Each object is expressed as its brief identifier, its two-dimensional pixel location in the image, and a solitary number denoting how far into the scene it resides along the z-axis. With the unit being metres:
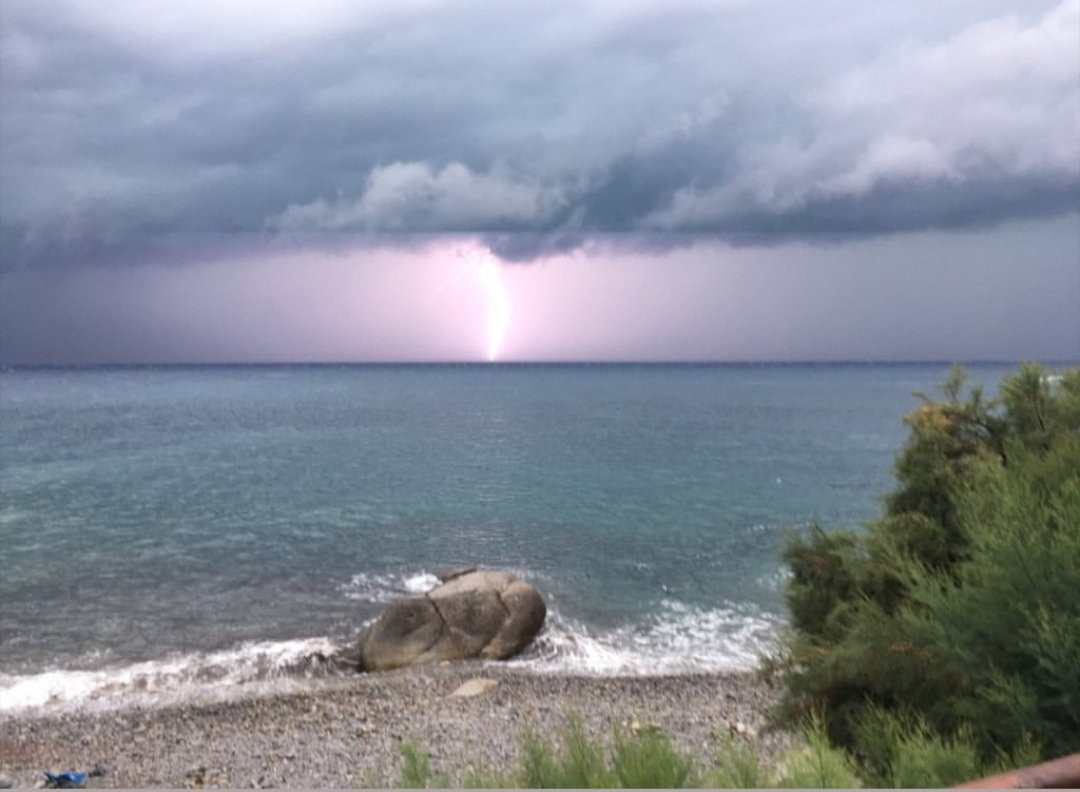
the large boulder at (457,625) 18.00
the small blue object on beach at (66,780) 11.86
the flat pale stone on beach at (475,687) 15.61
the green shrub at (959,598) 5.66
